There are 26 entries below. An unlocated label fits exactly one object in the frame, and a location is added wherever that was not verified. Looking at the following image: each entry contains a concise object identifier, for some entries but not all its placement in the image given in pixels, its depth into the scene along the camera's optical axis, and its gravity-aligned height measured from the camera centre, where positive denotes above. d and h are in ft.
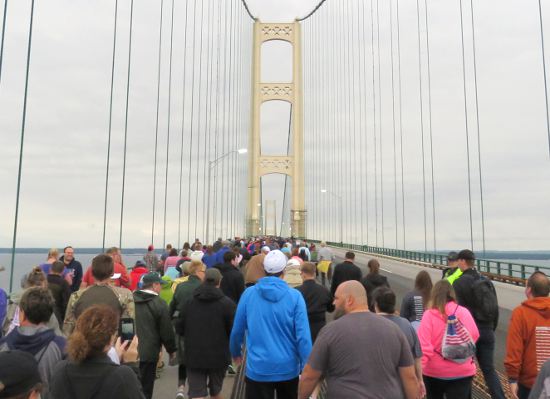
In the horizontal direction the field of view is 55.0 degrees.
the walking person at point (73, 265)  25.13 -1.46
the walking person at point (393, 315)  11.30 -1.66
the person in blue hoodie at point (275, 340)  11.81 -2.32
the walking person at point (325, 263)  44.93 -2.18
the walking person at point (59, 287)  18.51 -1.83
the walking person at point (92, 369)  7.02 -1.82
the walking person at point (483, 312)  16.31 -2.31
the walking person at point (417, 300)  15.26 -1.83
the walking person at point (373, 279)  21.65 -1.70
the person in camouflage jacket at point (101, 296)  12.34 -1.45
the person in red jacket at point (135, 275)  25.65 -1.99
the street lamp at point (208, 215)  86.51 +3.39
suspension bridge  50.20 +21.95
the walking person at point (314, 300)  17.99 -2.14
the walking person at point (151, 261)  36.29 -1.76
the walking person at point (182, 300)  17.31 -2.14
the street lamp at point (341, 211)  161.38 +8.13
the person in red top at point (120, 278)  20.94 -1.78
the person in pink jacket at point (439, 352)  12.44 -2.66
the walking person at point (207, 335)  14.87 -2.78
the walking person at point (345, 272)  25.66 -1.72
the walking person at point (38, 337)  9.15 -1.81
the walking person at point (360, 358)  8.66 -1.99
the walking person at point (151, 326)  14.58 -2.51
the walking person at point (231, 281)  23.36 -1.98
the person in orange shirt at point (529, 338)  11.99 -2.25
